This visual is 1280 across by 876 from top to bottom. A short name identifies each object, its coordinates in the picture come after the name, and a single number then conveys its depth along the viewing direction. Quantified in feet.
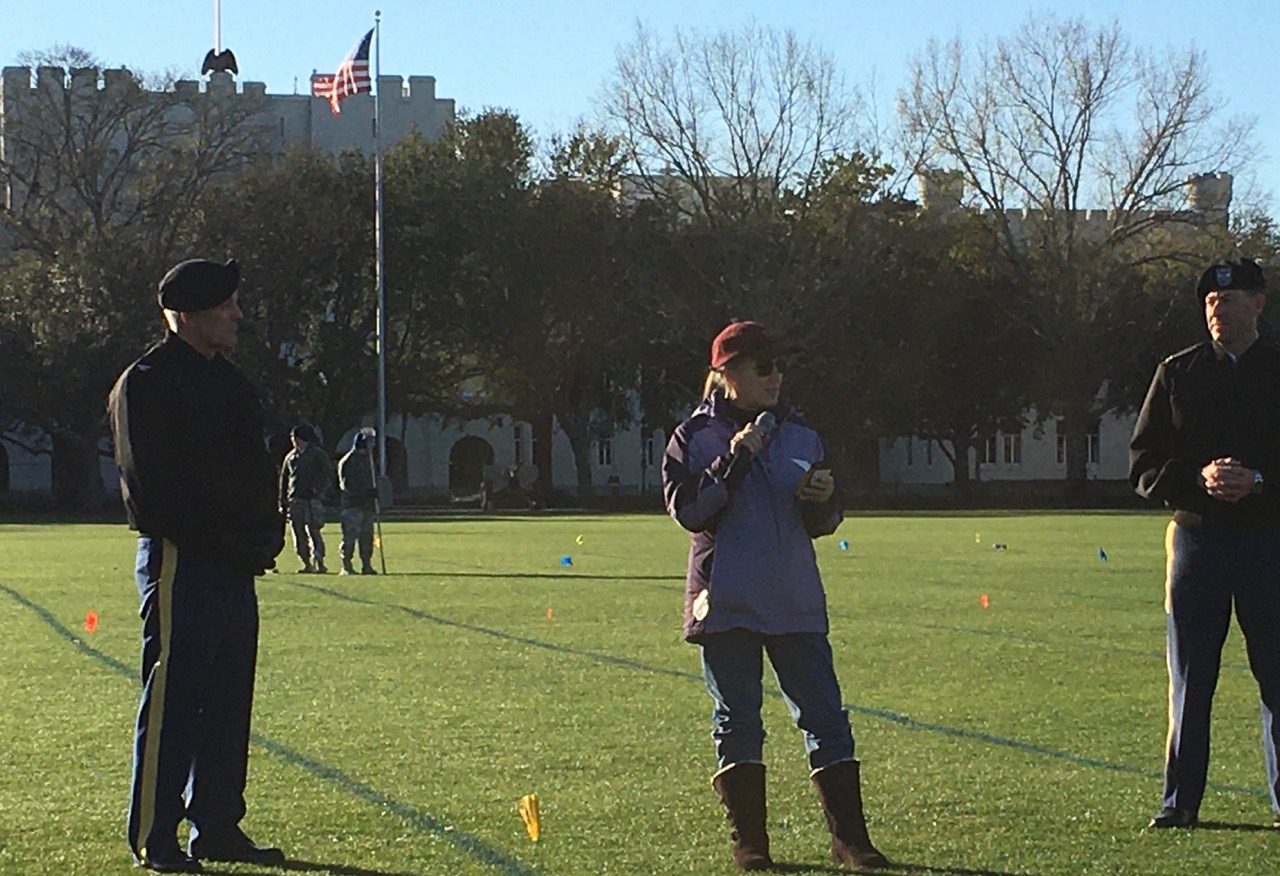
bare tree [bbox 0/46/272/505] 216.33
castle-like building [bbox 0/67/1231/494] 258.57
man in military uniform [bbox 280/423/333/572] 88.48
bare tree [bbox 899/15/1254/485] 228.22
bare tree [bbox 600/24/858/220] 231.30
